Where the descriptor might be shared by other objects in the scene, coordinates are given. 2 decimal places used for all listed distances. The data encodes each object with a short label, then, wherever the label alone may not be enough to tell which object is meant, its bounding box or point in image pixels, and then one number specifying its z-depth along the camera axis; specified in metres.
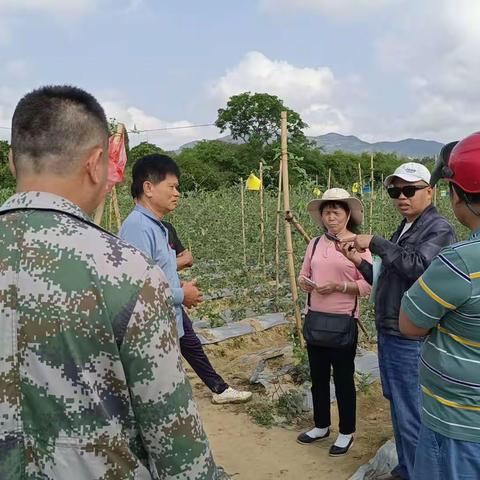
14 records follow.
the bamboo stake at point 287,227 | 3.90
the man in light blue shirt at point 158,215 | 2.61
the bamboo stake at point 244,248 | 7.62
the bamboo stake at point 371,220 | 7.26
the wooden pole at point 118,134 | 3.84
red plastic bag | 3.16
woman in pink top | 2.93
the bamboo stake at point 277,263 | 6.21
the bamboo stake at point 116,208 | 5.04
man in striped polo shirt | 1.46
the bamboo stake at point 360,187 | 7.62
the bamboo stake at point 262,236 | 7.23
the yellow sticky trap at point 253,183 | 8.34
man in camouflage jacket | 0.92
